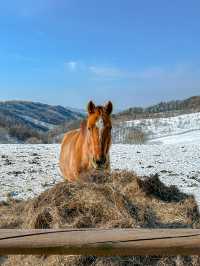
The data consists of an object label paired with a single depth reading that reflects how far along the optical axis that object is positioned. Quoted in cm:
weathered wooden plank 242
